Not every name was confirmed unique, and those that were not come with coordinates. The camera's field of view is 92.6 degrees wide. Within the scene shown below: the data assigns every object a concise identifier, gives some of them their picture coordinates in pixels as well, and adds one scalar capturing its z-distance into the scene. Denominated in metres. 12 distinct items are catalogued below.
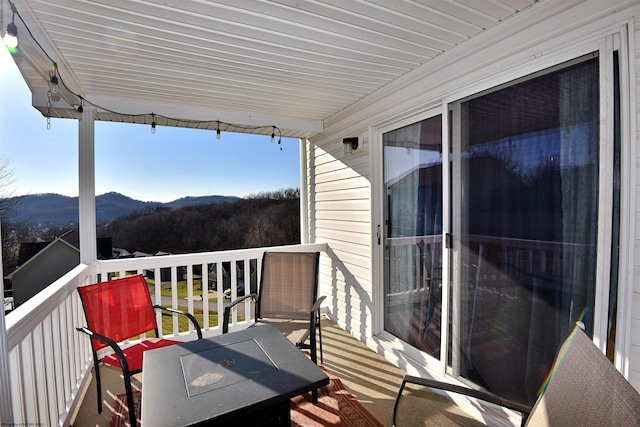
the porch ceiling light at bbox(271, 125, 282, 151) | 3.87
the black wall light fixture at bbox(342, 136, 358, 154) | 3.41
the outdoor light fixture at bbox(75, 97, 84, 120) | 2.79
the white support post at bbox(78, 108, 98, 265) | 2.91
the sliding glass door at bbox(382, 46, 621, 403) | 1.55
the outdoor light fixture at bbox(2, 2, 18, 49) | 1.54
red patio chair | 2.17
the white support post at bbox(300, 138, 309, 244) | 4.54
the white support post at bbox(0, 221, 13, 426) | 1.17
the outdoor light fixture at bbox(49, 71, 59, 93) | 2.22
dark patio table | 1.24
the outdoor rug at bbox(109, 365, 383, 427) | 2.13
